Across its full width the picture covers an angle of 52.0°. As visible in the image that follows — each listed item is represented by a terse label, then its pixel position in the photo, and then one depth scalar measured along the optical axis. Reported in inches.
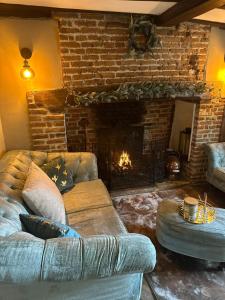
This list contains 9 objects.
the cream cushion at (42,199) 67.3
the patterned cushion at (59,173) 95.0
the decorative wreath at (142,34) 111.1
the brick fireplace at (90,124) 111.1
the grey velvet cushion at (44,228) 55.7
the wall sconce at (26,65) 100.5
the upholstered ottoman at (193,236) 74.2
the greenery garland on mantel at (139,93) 111.3
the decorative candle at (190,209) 77.2
